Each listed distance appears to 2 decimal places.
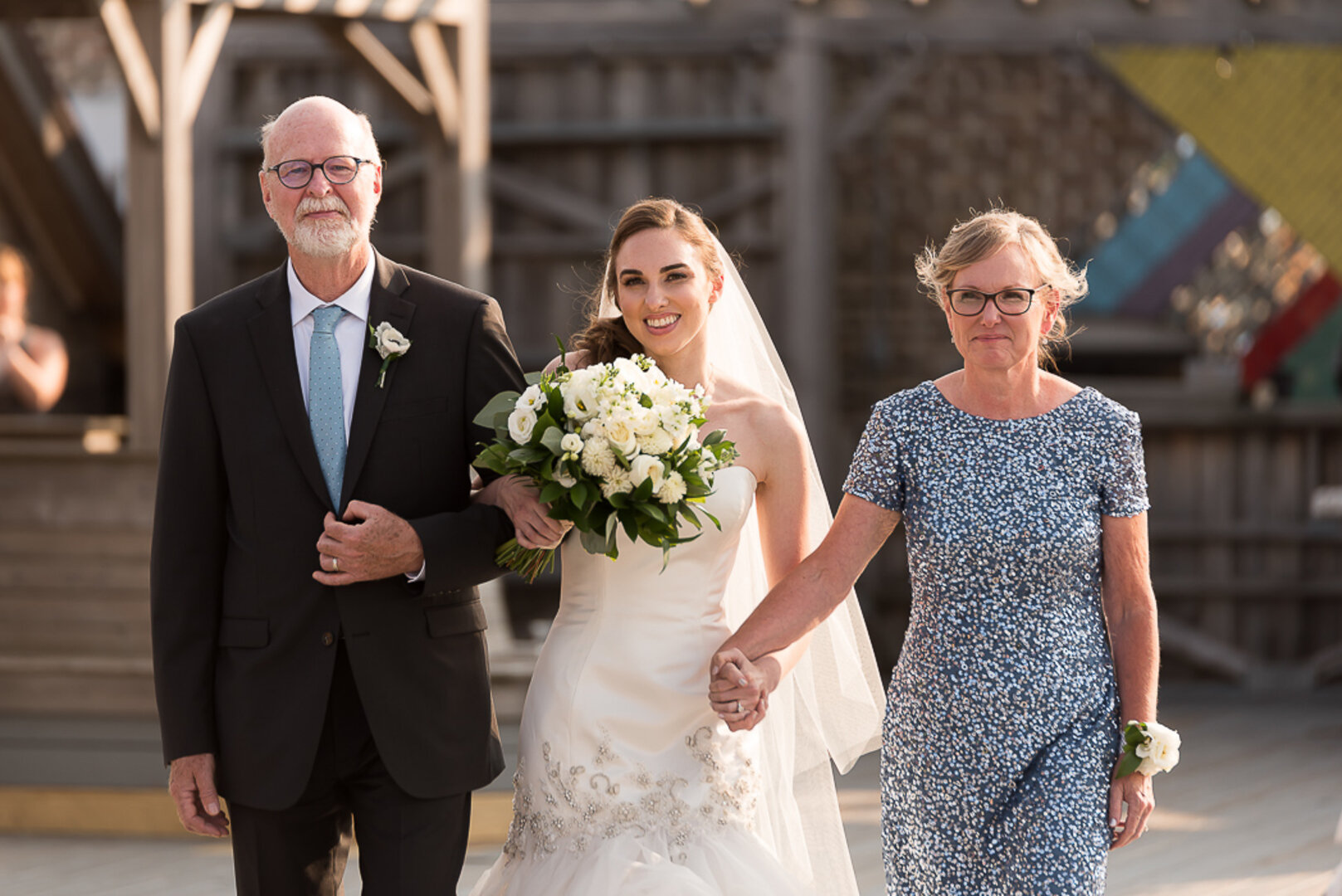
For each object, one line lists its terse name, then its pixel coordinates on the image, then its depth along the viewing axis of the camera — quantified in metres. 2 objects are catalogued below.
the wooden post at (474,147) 14.61
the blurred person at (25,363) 16.53
